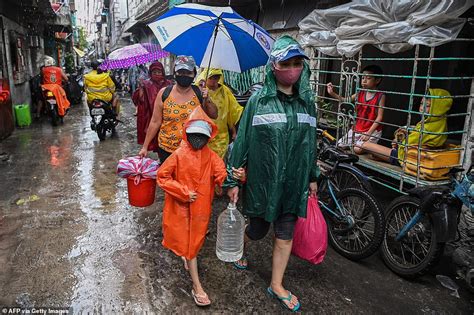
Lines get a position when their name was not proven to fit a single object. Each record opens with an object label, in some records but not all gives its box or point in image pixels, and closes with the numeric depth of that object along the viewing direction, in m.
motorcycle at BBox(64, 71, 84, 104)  15.77
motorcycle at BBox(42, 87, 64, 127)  10.54
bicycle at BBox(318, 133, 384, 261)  3.61
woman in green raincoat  2.75
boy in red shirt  4.59
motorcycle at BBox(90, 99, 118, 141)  8.80
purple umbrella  8.21
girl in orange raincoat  2.86
